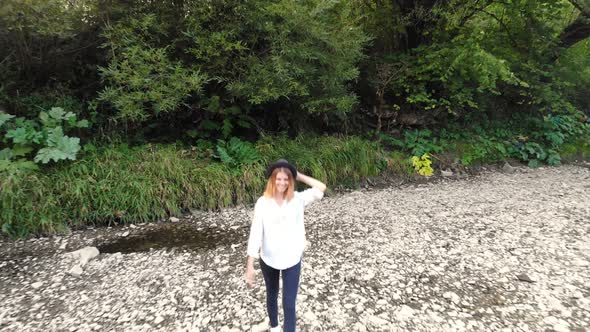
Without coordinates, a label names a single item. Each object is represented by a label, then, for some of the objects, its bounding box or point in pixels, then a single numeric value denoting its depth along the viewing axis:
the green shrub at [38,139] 4.82
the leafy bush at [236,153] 6.10
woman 2.24
